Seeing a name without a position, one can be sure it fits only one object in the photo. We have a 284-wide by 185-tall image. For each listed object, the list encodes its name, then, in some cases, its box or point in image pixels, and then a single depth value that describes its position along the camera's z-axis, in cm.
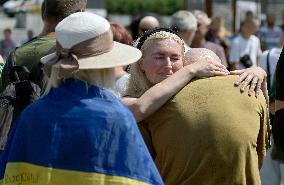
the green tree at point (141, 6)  7081
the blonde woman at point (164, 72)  626
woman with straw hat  528
